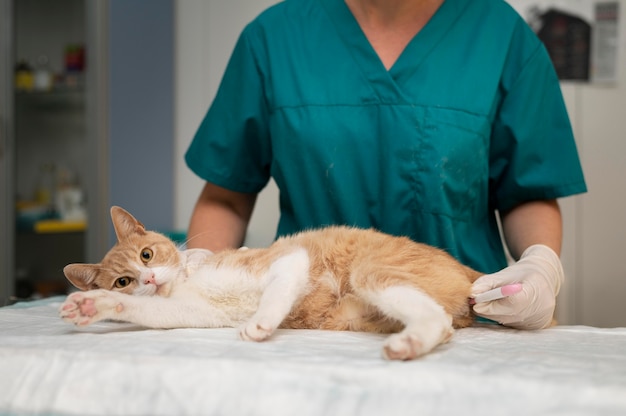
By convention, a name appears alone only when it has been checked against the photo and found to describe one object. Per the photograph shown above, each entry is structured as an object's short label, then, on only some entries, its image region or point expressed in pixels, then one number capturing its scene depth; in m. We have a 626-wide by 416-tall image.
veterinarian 1.23
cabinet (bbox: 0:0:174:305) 2.66
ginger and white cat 0.84
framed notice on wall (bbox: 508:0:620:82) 2.66
